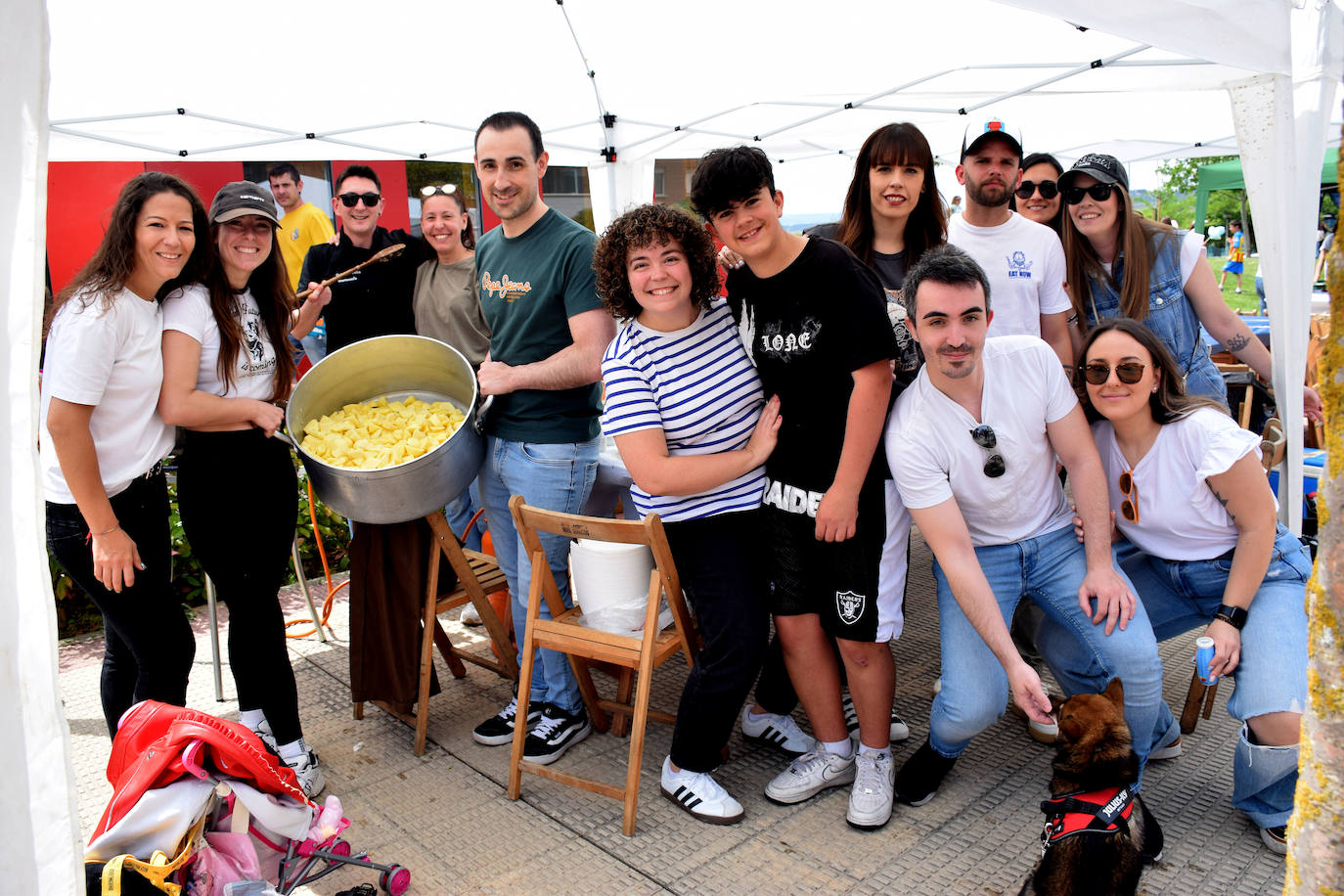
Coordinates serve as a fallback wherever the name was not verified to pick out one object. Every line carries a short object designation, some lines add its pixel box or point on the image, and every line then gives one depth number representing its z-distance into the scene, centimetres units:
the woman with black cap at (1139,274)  315
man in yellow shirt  618
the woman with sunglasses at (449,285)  353
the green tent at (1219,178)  1554
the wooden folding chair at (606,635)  257
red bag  202
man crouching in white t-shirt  241
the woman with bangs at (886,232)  286
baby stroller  192
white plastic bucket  276
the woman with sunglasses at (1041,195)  366
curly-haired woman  252
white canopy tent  329
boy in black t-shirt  243
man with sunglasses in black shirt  358
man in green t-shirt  286
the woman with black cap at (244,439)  269
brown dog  197
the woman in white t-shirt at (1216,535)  233
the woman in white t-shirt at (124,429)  239
